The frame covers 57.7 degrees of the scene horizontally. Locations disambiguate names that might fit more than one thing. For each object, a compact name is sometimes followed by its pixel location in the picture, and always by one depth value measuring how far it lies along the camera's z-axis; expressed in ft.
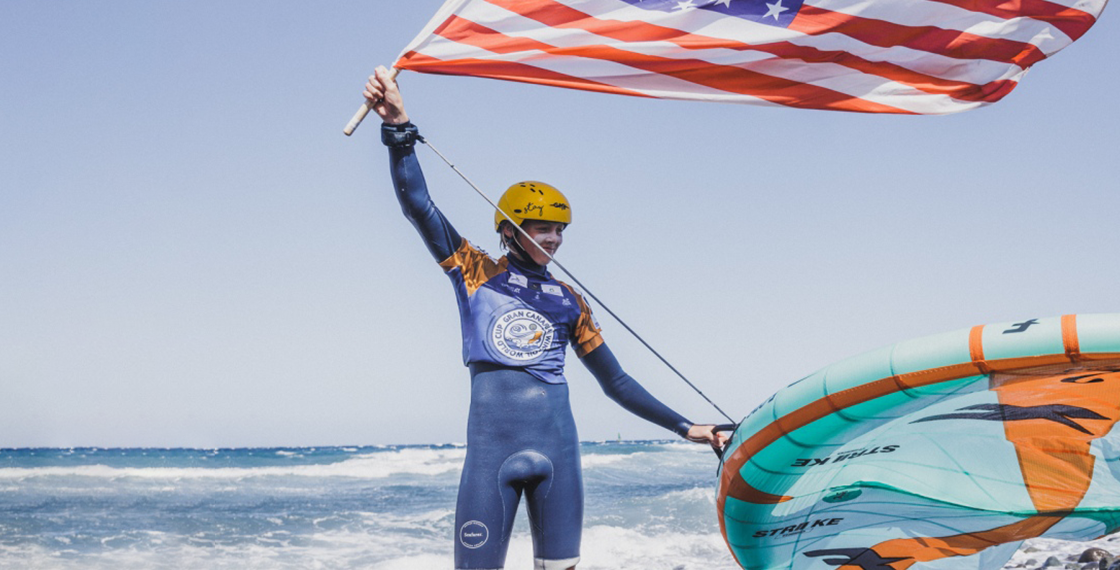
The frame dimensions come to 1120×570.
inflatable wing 11.05
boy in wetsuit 12.29
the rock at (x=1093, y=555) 24.32
